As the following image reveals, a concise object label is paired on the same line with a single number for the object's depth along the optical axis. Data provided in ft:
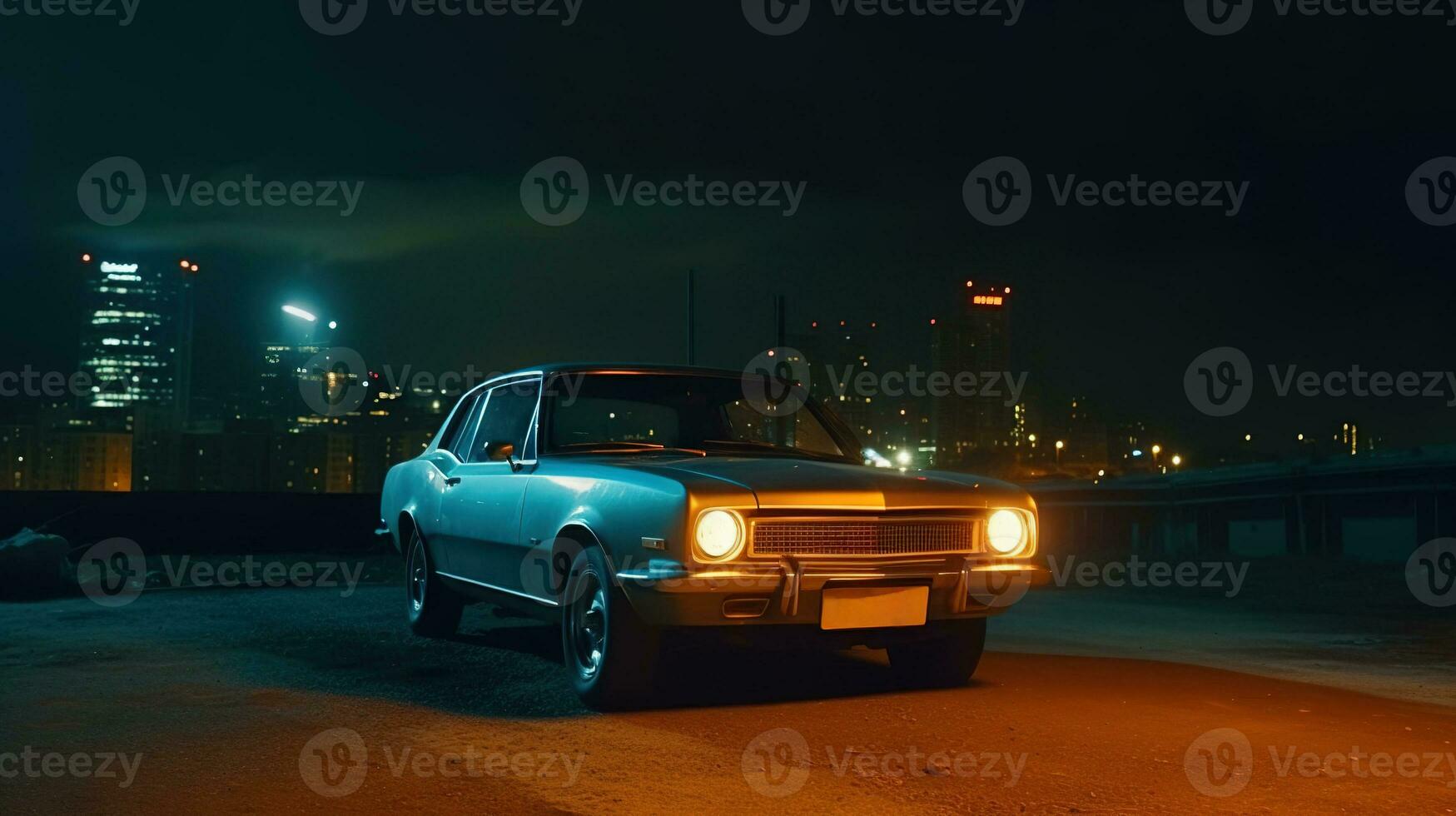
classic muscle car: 17.52
